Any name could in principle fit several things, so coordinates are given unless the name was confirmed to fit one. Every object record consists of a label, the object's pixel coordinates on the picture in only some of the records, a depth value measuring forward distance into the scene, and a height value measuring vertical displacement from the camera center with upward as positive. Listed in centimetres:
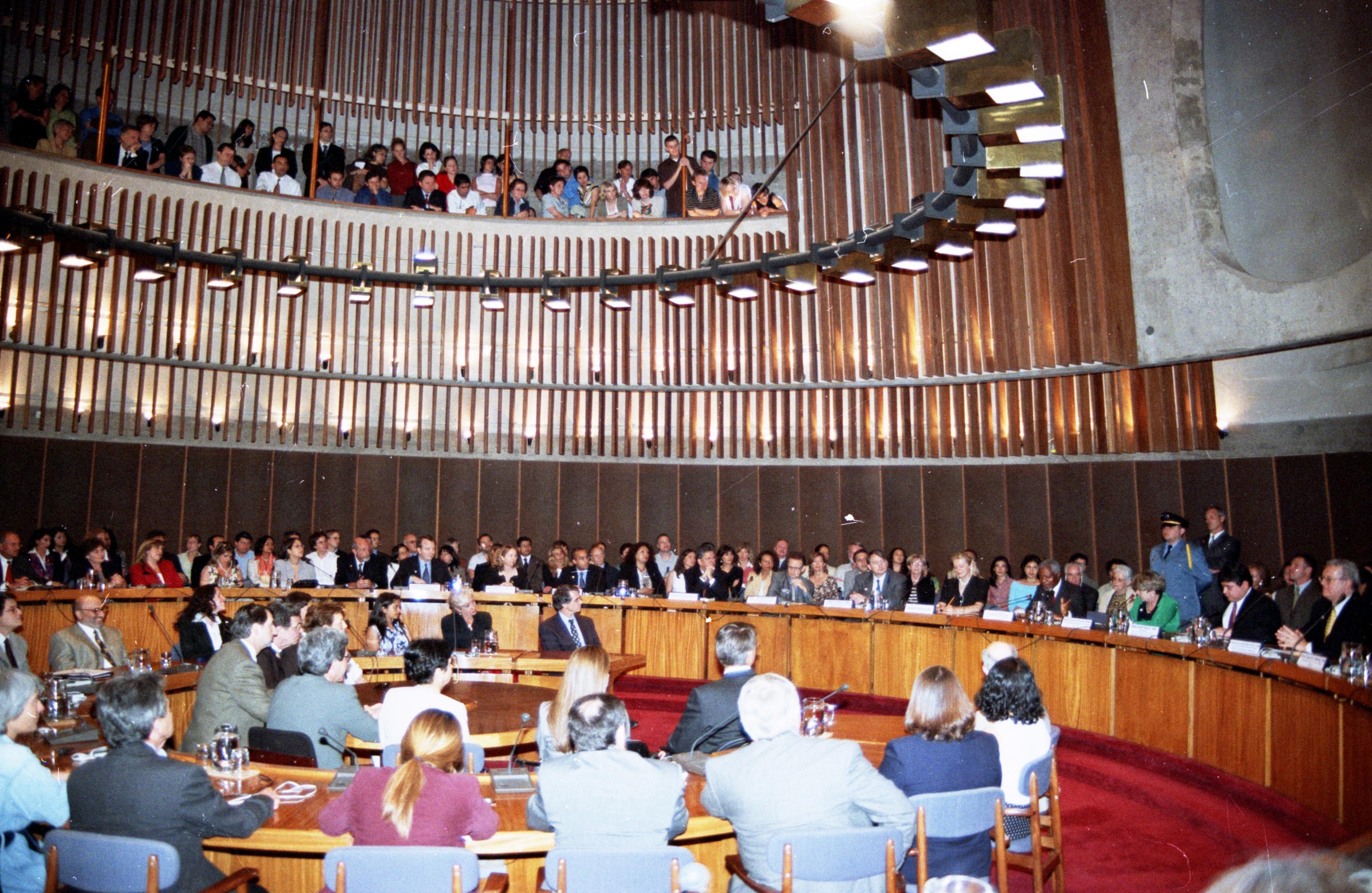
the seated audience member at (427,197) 1216 +442
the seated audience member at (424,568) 980 +4
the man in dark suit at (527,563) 981 +9
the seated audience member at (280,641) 515 -34
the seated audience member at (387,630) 699 -39
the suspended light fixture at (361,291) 888 +246
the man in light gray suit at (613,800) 297 -66
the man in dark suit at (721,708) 420 -56
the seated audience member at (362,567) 989 +5
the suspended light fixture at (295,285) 854 +242
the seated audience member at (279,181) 1163 +447
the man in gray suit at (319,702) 433 -55
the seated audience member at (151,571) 877 +2
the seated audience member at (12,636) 559 -33
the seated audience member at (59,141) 1052 +443
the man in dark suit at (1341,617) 531 -25
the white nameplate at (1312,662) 496 -45
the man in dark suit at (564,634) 759 -46
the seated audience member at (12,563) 826 +9
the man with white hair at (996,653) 441 -36
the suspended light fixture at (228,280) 821 +239
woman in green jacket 693 -24
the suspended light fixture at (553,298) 898 +241
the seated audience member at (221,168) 1145 +449
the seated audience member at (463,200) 1231 +445
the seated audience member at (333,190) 1191 +442
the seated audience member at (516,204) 1227 +446
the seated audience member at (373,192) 1198 +445
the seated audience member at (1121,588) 724 -13
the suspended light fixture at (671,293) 792 +219
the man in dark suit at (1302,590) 688 -14
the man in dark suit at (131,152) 1088 +446
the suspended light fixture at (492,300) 905 +242
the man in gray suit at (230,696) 454 -55
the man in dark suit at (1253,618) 616 -29
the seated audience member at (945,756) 335 -61
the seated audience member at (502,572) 952 +0
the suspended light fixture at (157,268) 753 +224
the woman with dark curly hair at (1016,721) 400 -59
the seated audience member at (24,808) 299 -68
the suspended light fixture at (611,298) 863 +231
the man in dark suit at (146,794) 287 -62
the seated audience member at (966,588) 863 -15
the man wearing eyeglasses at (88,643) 593 -41
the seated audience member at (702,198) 1207 +439
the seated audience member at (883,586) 880 -13
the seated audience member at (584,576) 991 -4
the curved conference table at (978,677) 447 -71
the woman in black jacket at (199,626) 643 -33
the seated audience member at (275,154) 1191 +484
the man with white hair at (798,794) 300 -65
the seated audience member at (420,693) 422 -50
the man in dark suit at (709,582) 982 -10
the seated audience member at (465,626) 745 -39
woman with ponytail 287 -64
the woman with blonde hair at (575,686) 392 -44
